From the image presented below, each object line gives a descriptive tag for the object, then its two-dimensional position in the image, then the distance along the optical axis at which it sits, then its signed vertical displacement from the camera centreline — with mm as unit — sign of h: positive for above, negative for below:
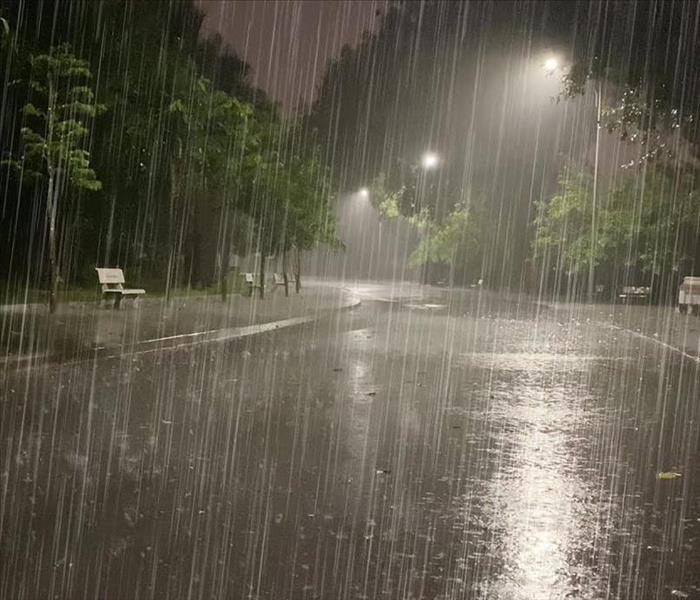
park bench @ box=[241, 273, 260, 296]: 35719 -873
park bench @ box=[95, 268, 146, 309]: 24359 -1131
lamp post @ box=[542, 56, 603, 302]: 29541 +6790
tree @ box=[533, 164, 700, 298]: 37875 +3132
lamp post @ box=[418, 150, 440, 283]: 50094 +6392
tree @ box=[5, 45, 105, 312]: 20141 +2599
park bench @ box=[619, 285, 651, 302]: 41094 +394
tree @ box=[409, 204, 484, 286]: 61531 +2713
